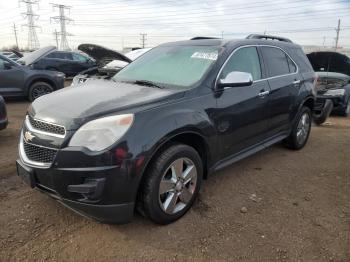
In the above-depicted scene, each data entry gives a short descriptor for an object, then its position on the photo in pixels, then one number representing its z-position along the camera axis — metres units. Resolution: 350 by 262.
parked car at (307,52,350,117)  8.76
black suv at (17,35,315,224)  2.69
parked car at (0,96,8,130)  5.34
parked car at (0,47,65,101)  9.12
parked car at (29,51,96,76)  16.72
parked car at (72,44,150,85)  7.84
